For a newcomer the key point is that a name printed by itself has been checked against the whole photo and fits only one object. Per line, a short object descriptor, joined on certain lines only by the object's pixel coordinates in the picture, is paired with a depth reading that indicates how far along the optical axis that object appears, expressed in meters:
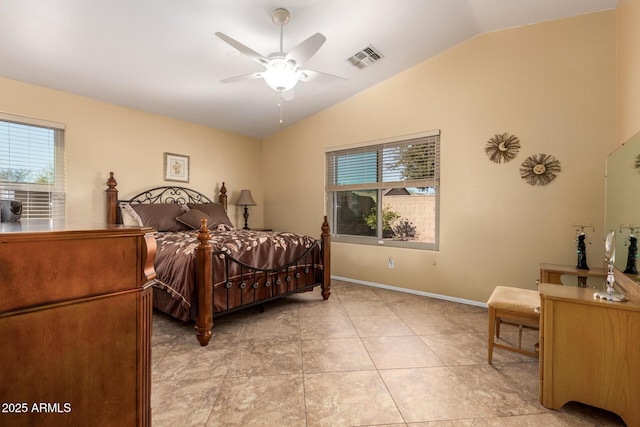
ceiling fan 2.00
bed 2.28
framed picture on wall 4.09
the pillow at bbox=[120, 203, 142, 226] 3.45
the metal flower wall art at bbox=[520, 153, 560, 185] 2.76
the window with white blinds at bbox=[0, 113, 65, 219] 2.88
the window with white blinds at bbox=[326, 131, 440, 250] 3.56
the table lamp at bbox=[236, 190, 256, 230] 4.75
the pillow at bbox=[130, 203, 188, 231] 3.47
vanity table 1.41
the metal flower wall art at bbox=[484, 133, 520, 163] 2.93
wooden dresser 0.64
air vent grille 3.04
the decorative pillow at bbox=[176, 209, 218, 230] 3.70
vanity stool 1.86
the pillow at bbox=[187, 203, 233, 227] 4.06
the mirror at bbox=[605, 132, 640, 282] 1.65
